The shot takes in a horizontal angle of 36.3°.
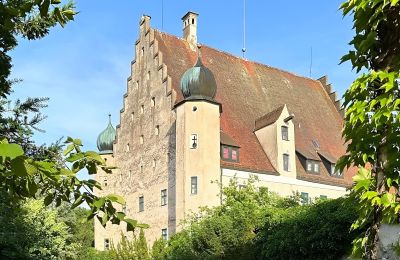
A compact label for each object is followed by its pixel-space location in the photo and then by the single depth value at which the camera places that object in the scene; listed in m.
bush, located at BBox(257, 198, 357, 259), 17.53
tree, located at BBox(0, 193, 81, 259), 20.39
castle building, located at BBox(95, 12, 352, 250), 33.06
